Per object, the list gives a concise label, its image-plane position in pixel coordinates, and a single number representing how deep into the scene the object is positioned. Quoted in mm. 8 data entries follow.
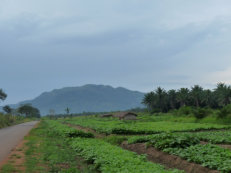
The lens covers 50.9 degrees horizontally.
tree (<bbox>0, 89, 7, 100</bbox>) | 77875
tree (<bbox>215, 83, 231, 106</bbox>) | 78188
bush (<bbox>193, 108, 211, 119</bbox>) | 46088
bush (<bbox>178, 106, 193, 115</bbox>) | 58681
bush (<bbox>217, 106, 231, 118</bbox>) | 39562
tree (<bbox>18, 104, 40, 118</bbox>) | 144650
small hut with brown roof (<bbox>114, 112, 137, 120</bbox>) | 74425
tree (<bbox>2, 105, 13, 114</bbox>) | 101312
